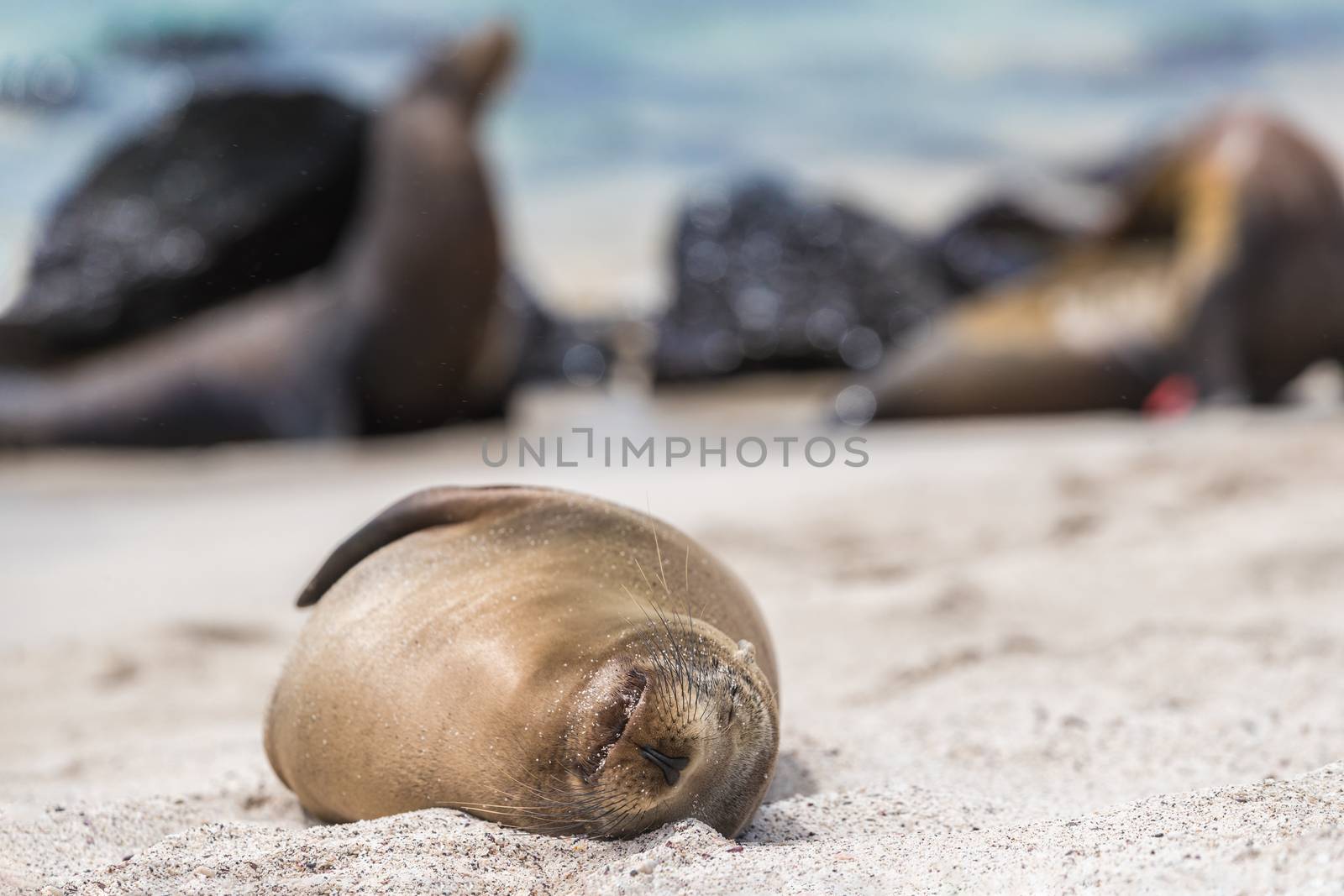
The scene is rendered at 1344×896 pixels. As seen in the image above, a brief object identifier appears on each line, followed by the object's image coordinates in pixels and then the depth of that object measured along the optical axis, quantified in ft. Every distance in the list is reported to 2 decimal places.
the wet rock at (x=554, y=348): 74.95
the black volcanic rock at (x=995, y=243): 80.89
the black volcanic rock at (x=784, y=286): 69.21
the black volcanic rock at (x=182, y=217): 46.80
